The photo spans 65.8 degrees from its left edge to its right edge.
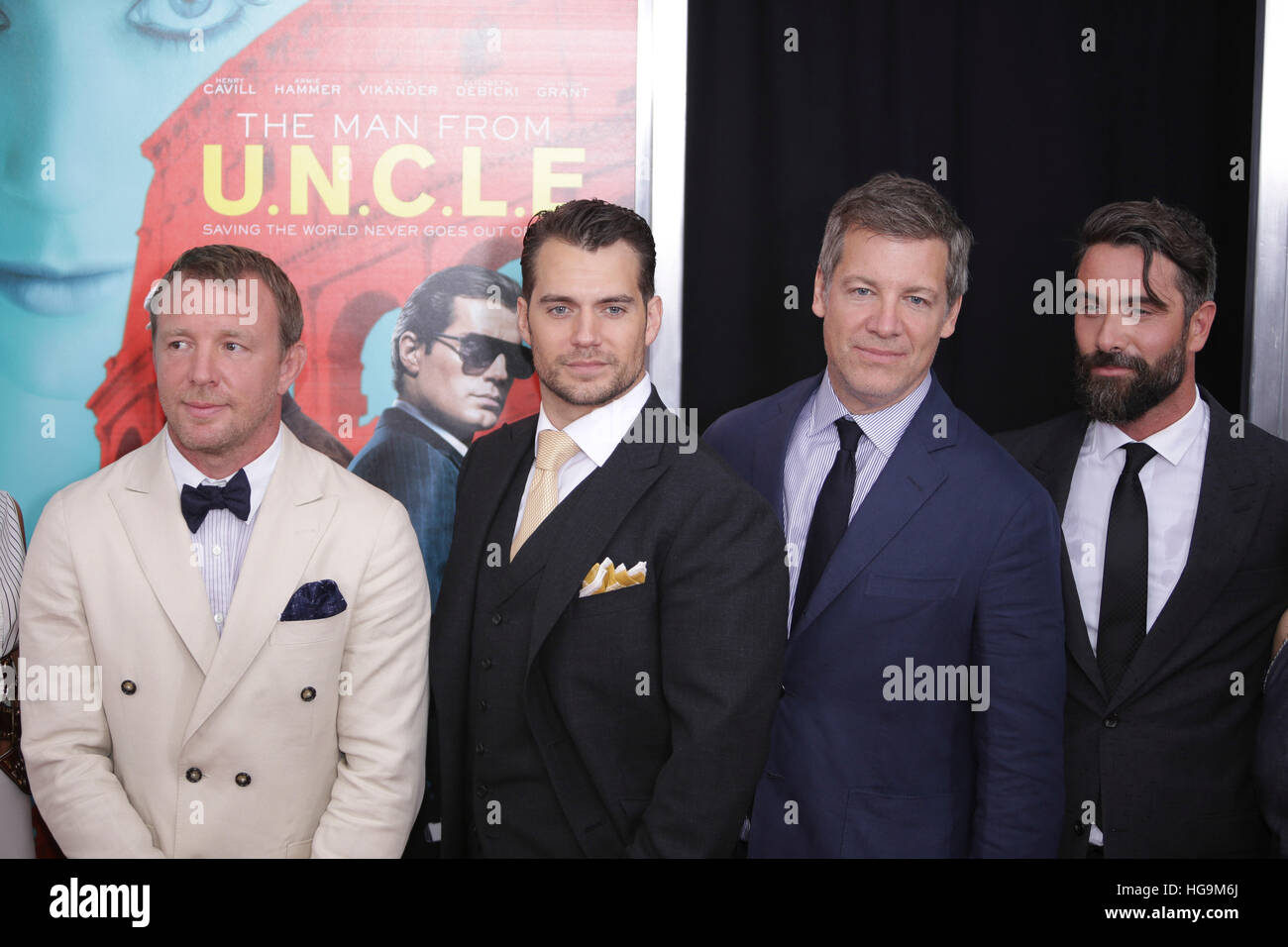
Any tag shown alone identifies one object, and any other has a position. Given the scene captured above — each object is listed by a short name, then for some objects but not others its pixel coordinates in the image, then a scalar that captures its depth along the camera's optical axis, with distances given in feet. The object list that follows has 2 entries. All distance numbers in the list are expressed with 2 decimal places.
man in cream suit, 6.82
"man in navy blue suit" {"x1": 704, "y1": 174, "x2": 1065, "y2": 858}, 6.66
